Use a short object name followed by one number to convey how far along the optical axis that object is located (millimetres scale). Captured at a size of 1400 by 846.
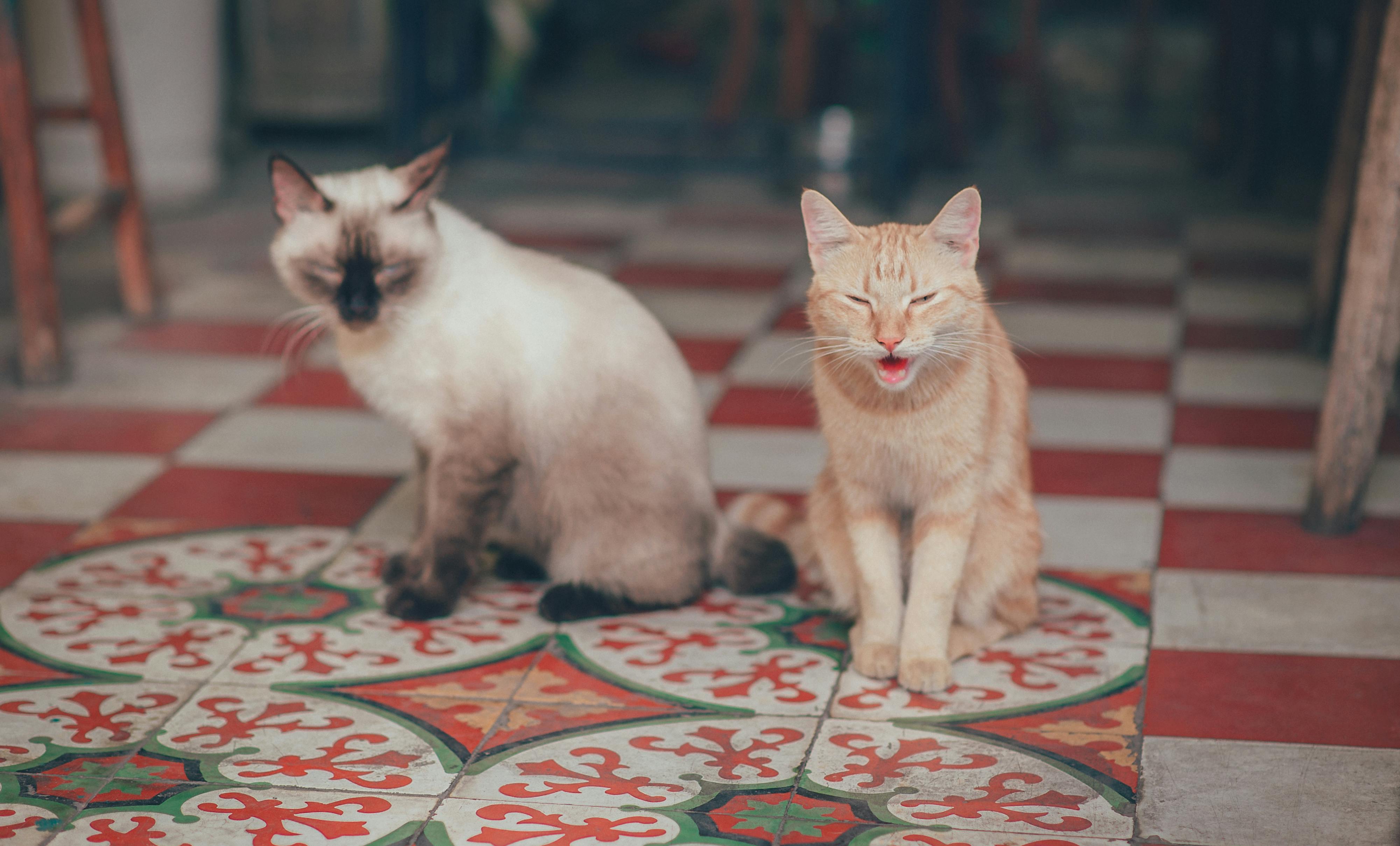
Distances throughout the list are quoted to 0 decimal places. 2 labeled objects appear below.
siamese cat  2136
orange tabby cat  2010
